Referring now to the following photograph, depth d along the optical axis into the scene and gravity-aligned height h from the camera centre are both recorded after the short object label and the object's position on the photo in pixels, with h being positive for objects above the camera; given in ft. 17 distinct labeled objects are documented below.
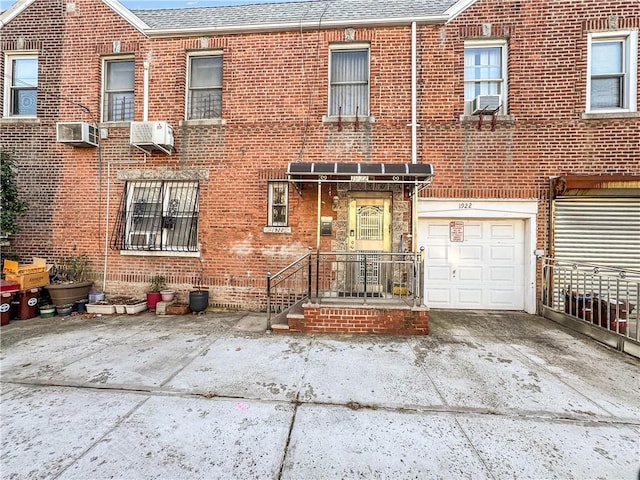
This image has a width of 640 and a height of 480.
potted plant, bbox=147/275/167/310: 21.07 -3.94
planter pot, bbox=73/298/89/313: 20.98 -5.15
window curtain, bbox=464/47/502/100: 21.29 +13.37
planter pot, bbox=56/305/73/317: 20.20 -5.27
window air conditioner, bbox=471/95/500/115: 19.63 +10.12
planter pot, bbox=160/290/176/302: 21.07 -4.24
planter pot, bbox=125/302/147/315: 20.33 -5.08
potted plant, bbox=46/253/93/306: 20.40 -3.44
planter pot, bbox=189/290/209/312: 20.42 -4.45
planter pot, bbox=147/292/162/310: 21.06 -4.45
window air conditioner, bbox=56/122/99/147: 21.68 +8.16
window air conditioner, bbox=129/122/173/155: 20.81 +7.81
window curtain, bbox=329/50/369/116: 21.88 +12.52
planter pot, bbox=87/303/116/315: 20.33 -5.16
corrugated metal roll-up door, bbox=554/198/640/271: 19.94 +1.31
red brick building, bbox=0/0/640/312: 20.29 +8.30
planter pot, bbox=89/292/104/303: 21.30 -4.56
